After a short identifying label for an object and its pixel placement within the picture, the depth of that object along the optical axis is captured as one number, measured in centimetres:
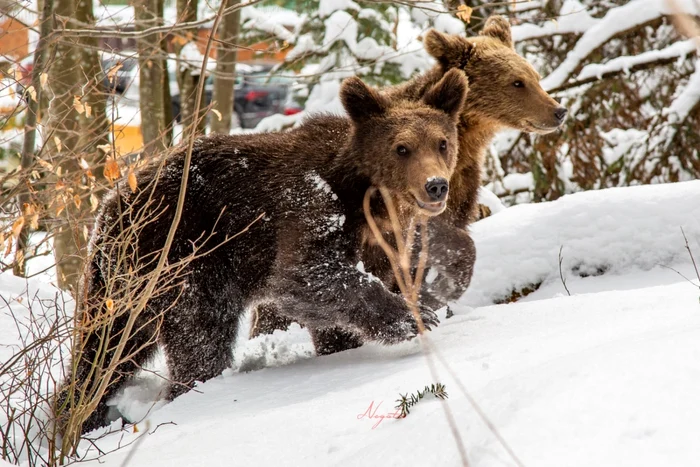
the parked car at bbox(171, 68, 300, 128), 4178
